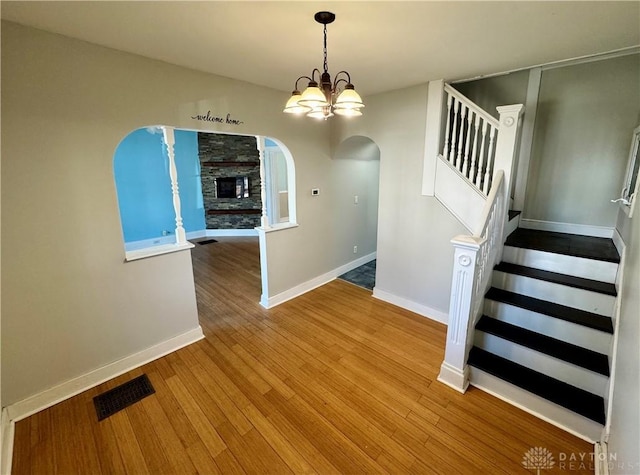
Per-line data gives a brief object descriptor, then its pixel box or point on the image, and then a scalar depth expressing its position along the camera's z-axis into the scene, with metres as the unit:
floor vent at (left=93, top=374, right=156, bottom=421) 2.09
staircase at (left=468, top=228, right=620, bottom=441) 1.95
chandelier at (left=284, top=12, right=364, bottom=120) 1.49
